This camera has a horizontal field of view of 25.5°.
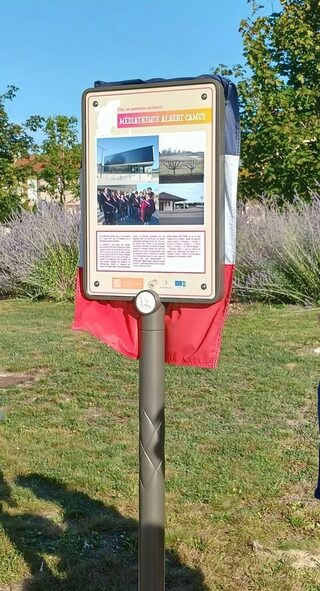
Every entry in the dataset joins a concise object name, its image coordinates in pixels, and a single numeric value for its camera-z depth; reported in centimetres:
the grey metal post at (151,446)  233
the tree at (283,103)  1380
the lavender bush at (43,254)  1352
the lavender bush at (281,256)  1120
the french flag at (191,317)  236
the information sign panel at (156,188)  223
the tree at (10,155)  1738
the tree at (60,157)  3119
